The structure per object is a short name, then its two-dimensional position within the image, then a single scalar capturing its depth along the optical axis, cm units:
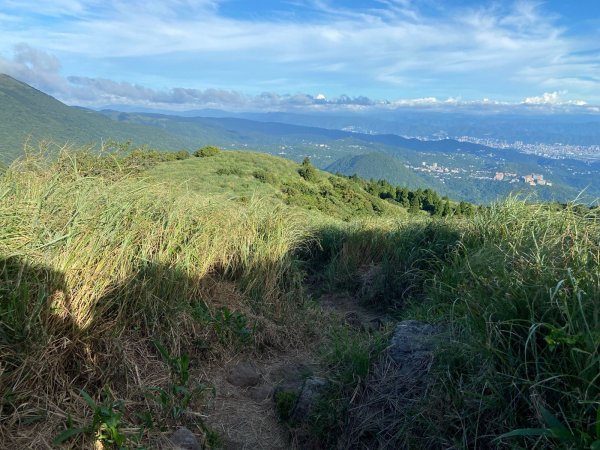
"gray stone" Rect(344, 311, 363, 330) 471
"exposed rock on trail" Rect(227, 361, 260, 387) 347
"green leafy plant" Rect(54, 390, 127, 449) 216
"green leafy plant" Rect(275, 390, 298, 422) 304
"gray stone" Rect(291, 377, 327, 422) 289
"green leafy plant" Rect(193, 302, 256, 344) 369
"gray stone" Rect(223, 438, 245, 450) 277
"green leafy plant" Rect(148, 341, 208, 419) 265
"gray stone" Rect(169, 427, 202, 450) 245
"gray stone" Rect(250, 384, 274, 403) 337
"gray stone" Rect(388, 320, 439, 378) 264
